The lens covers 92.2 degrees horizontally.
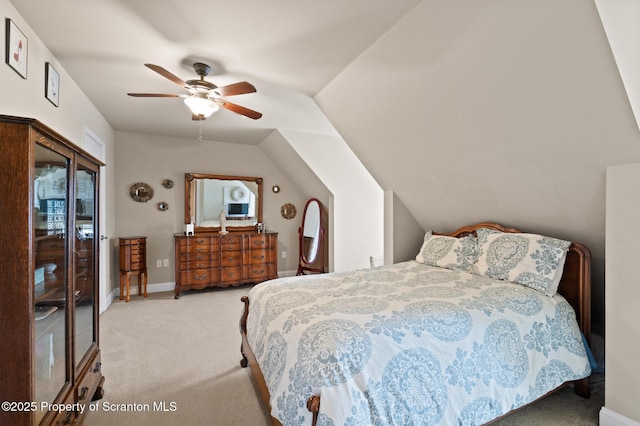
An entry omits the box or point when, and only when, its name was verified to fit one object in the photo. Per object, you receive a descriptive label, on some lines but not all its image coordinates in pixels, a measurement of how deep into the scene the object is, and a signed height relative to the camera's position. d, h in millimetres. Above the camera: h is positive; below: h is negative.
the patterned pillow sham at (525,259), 2076 -354
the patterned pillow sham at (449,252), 2693 -379
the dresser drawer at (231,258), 4527 -673
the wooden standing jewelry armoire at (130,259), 3969 -603
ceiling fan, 2293 +930
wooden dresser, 4289 -687
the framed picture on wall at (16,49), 1670 +945
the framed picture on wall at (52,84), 2135 +938
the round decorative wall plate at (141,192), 4383 +308
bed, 1305 -645
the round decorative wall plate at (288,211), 5410 +27
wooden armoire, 1049 -263
